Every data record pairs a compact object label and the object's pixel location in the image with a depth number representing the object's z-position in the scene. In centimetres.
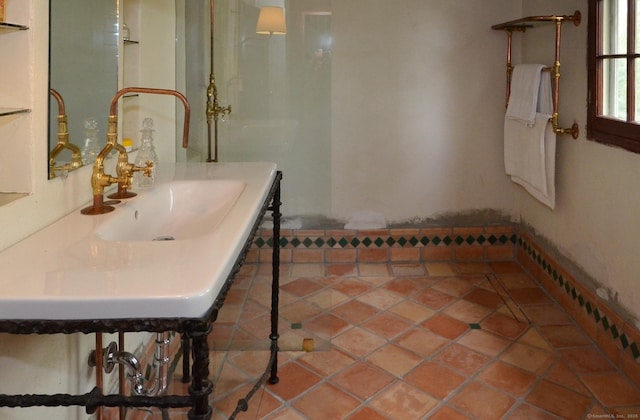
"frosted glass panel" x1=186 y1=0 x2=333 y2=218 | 301
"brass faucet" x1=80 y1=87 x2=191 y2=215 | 134
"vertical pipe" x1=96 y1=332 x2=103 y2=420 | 113
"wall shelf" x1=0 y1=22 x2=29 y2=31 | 111
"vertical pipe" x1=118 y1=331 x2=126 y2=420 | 129
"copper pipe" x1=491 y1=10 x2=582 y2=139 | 251
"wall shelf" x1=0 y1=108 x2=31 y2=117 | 111
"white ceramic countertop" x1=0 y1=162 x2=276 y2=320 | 79
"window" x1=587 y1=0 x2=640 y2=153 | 209
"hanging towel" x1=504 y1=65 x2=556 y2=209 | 270
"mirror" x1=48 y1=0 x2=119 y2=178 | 132
